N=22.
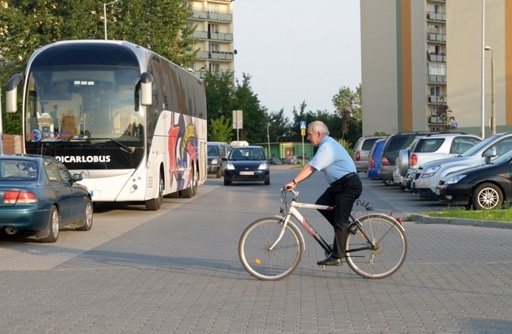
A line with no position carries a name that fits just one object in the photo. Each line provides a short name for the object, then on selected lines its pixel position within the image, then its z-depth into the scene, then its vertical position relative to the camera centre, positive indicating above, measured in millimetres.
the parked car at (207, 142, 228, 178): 51312 -1645
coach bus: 21484 +374
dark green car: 14891 -1073
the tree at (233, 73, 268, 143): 103412 +1661
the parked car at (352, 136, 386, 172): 43375 -1203
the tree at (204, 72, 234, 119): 100688 +3174
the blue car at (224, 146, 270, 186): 38969 -1762
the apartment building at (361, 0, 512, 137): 95500 +6210
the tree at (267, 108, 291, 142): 126625 +498
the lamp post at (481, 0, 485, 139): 49250 +2718
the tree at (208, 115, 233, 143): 78062 -273
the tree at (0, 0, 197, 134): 54719 +6323
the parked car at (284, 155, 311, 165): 96856 -3482
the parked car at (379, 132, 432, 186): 32969 -860
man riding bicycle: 10750 -664
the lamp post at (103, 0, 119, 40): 52647 +6633
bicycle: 10711 -1359
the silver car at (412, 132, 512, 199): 23344 -987
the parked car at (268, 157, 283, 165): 98556 -3621
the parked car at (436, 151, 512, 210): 20406 -1375
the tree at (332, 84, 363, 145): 155500 +4004
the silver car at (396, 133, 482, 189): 27906 -688
